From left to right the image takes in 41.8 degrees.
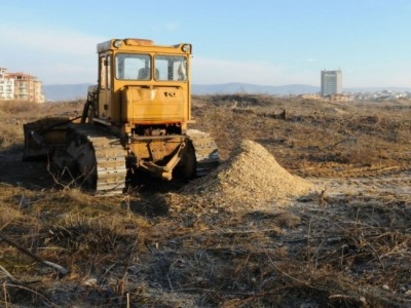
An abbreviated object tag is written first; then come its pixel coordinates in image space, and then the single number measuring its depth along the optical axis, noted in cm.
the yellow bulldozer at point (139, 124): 947
